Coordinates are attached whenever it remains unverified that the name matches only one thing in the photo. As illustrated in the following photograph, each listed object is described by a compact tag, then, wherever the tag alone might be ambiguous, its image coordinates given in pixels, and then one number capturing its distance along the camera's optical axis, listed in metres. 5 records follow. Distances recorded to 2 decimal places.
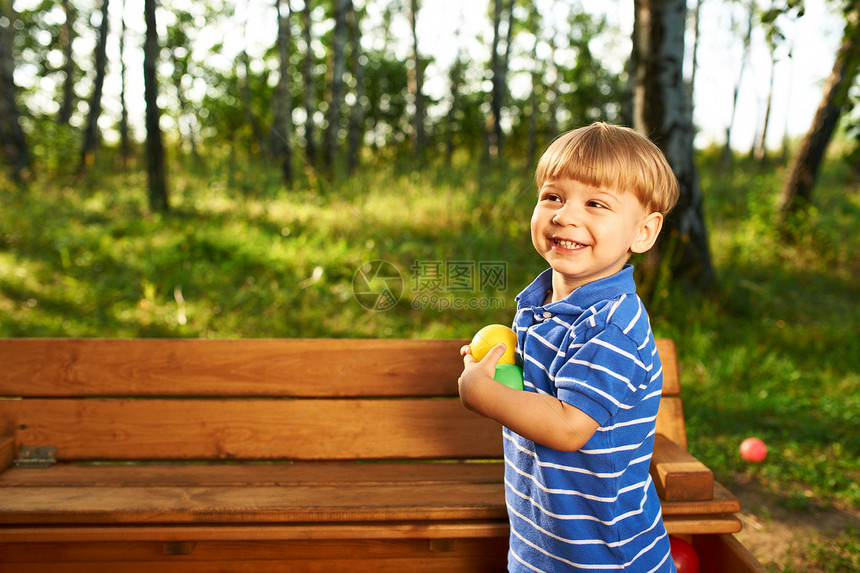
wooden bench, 1.97
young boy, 1.28
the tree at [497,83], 12.78
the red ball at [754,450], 3.35
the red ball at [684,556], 1.88
